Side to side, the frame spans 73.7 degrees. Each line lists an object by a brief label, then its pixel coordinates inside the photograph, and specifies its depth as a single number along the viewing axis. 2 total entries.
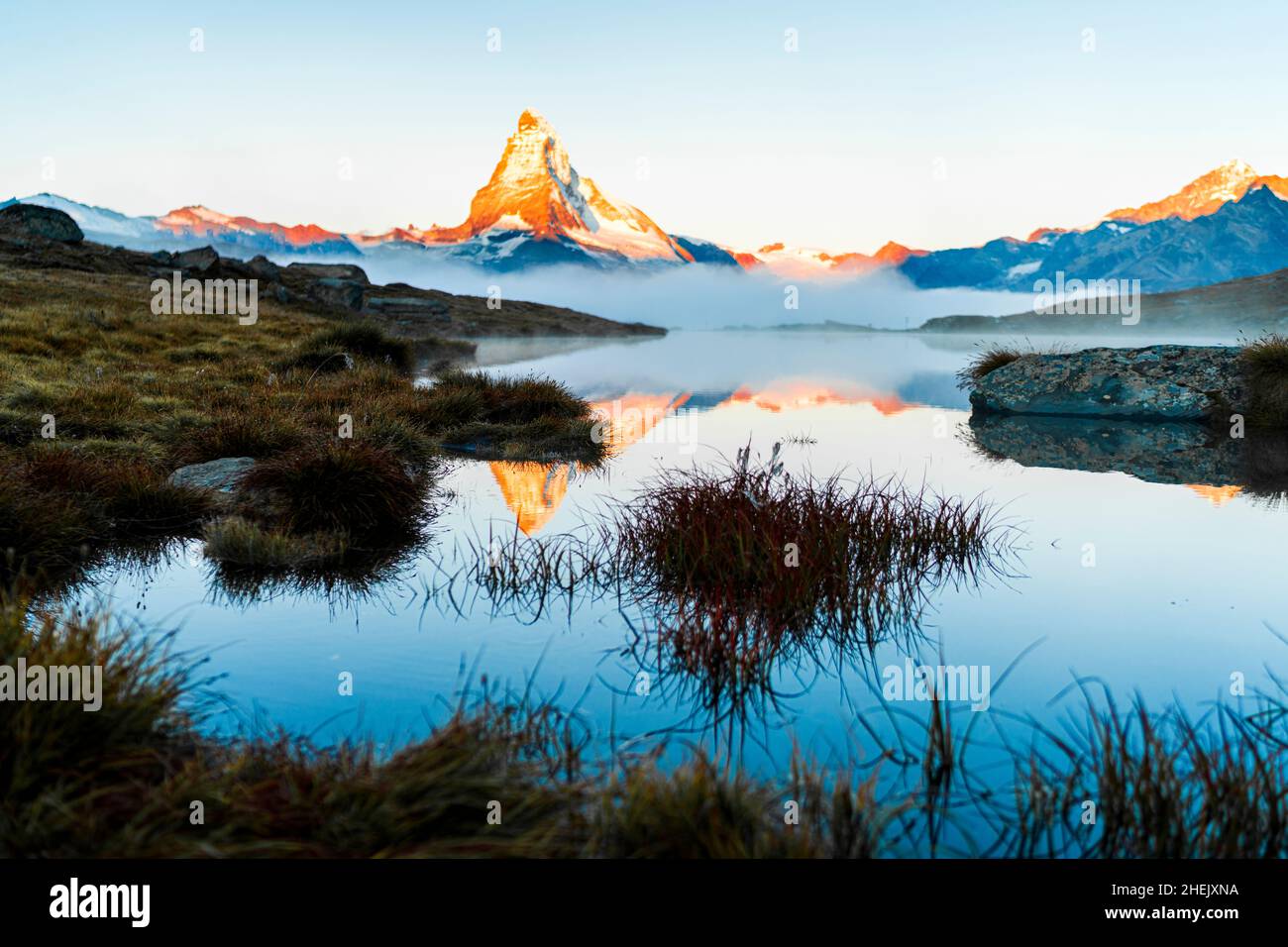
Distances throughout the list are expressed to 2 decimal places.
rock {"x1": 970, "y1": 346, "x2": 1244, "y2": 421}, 20.44
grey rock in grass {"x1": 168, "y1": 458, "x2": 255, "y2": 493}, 10.55
